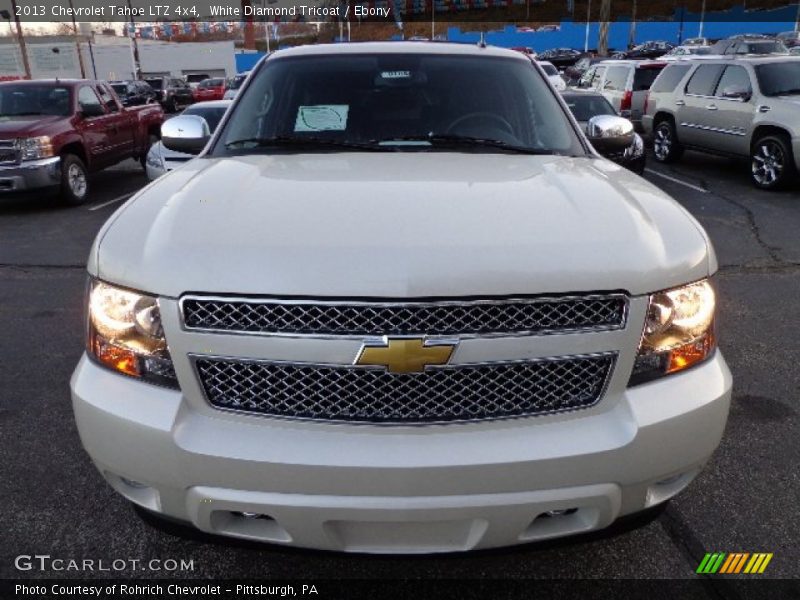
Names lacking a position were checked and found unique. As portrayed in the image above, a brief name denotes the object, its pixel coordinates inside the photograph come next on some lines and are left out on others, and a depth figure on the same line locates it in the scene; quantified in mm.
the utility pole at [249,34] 70981
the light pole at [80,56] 44569
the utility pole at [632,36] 55453
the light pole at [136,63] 46438
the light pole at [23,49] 42250
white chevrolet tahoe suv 1785
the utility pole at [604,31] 40419
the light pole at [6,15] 45312
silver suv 9422
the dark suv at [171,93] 30078
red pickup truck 8977
